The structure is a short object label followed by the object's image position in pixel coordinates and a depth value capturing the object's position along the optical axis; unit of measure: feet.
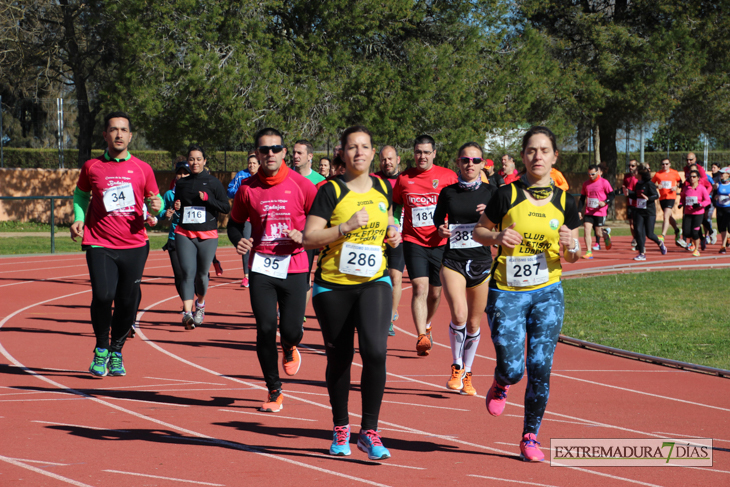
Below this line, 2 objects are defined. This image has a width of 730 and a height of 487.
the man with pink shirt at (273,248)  42.01
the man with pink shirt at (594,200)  128.82
